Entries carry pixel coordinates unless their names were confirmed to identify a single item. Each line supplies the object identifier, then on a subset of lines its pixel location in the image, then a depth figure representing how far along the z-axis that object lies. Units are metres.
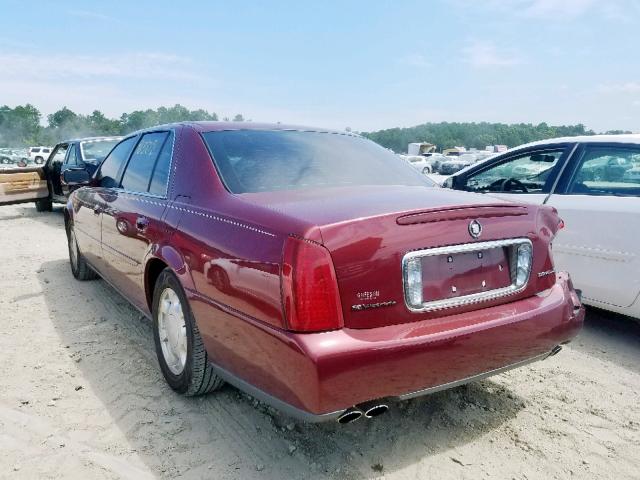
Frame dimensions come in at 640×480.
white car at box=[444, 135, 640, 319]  3.62
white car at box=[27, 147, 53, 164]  48.97
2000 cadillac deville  1.87
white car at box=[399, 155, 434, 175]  35.53
